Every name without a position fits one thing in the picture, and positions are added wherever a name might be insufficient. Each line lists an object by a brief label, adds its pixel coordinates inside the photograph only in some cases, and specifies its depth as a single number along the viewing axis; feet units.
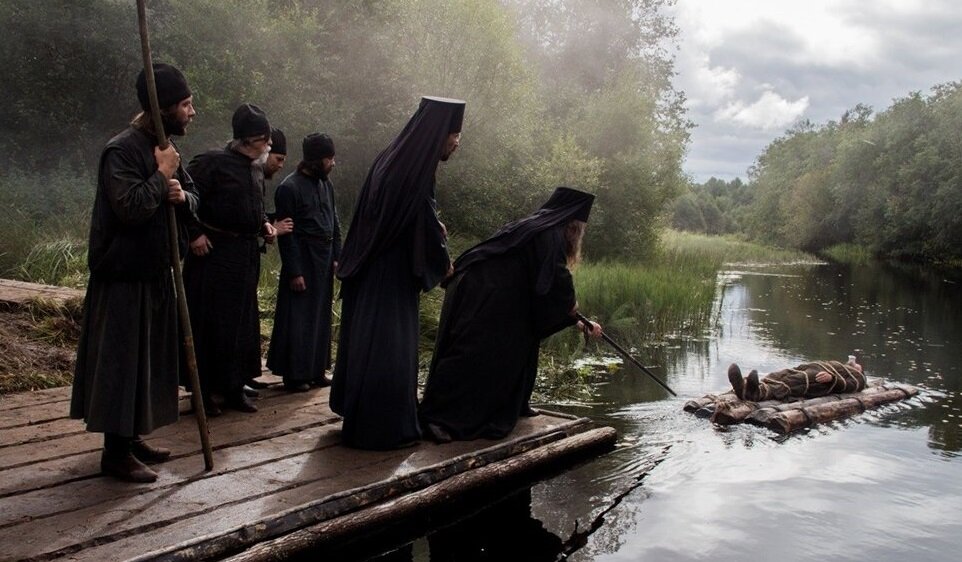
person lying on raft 28.37
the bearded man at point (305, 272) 20.26
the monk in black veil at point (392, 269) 16.40
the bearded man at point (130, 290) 12.83
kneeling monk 18.56
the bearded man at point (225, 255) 17.69
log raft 27.30
